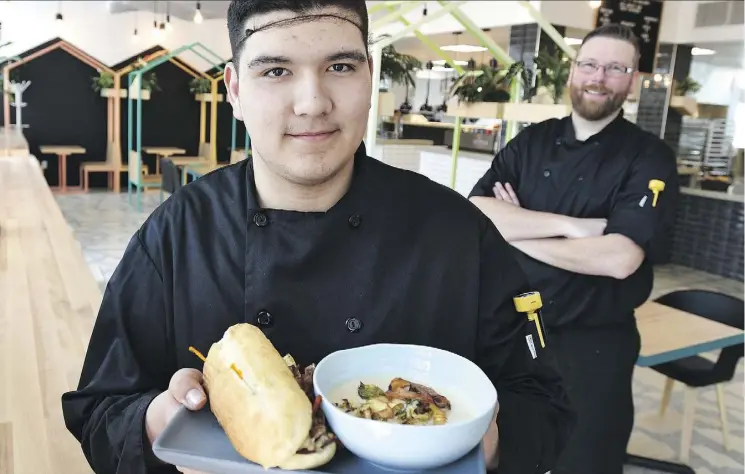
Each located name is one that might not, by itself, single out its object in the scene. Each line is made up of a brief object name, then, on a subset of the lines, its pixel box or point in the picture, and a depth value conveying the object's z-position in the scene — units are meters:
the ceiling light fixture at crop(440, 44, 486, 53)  9.22
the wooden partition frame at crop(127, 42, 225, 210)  9.32
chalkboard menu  7.34
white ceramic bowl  0.75
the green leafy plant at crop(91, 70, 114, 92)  10.73
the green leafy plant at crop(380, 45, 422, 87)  3.77
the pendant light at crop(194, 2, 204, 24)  8.84
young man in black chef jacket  1.02
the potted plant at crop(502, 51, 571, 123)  3.52
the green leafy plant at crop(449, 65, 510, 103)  3.61
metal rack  7.63
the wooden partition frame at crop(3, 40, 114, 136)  10.27
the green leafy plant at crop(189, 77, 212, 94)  11.37
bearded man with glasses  2.22
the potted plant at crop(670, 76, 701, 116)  7.58
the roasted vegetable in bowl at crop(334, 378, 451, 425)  0.83
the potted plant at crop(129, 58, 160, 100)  10.28
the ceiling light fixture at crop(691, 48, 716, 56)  7.95
